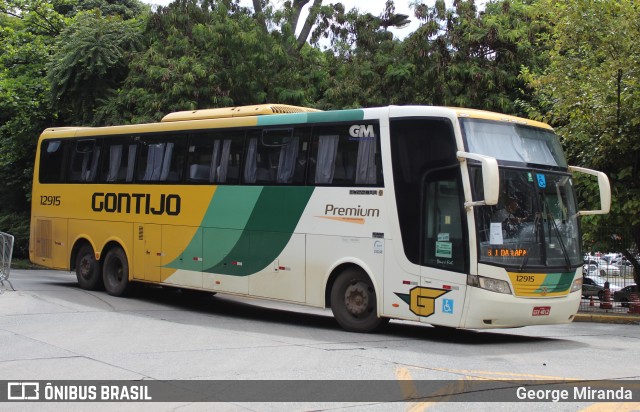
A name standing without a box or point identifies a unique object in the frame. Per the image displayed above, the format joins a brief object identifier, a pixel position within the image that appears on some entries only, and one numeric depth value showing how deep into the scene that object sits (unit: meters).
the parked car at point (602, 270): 20.17
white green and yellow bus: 11.45
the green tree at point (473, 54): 23.03
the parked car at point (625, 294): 19.70
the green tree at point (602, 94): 17.48
